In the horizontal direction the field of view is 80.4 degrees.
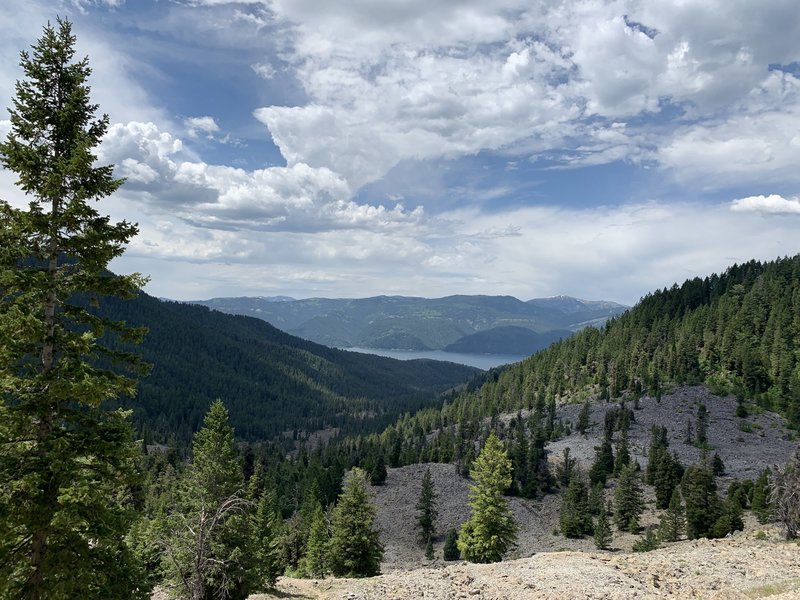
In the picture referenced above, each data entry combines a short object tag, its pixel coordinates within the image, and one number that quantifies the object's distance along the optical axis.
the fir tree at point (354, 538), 47.12
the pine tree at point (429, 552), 75.14
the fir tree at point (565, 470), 100.62
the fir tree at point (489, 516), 46.91
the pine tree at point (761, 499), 60.41
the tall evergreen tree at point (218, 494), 27.42
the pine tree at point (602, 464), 97.06
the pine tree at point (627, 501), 75.88
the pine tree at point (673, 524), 60.28
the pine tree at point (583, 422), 129.88
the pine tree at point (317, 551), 57.72
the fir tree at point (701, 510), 60.00
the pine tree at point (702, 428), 109.69
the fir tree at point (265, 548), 30.77
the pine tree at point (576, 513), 76.25
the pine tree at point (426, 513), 85.44
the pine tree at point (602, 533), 65.12
